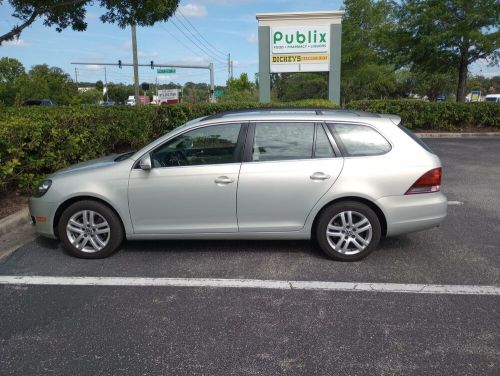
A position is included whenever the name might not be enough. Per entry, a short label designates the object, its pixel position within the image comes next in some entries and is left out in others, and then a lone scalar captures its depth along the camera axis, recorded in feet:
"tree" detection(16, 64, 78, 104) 120.67
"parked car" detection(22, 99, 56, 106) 86.15
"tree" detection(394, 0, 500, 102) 56.80
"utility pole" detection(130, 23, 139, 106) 69.72
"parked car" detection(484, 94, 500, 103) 160.18
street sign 122.01
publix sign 61.67
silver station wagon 14.56
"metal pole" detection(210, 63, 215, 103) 128.71
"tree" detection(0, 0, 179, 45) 29.09
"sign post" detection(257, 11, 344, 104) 61.31
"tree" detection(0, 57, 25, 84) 160.15
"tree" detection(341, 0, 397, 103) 90.38
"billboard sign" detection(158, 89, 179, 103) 143.44
